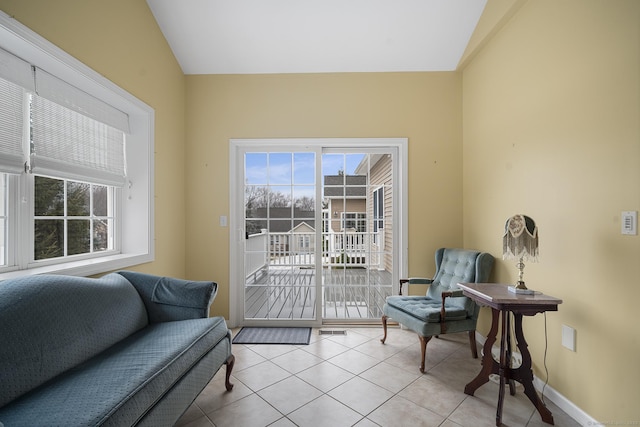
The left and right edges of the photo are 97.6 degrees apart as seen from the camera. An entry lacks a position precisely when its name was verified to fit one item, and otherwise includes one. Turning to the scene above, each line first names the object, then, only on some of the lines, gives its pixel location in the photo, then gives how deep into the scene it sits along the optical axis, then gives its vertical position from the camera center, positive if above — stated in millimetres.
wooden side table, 1715 -816
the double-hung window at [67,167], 1691 +365
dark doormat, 2871 -1287
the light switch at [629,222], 1451 -43
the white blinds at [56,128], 1656 +626
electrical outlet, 1804 -806
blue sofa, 1117 -735
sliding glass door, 3314 -115
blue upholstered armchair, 2342 -822
